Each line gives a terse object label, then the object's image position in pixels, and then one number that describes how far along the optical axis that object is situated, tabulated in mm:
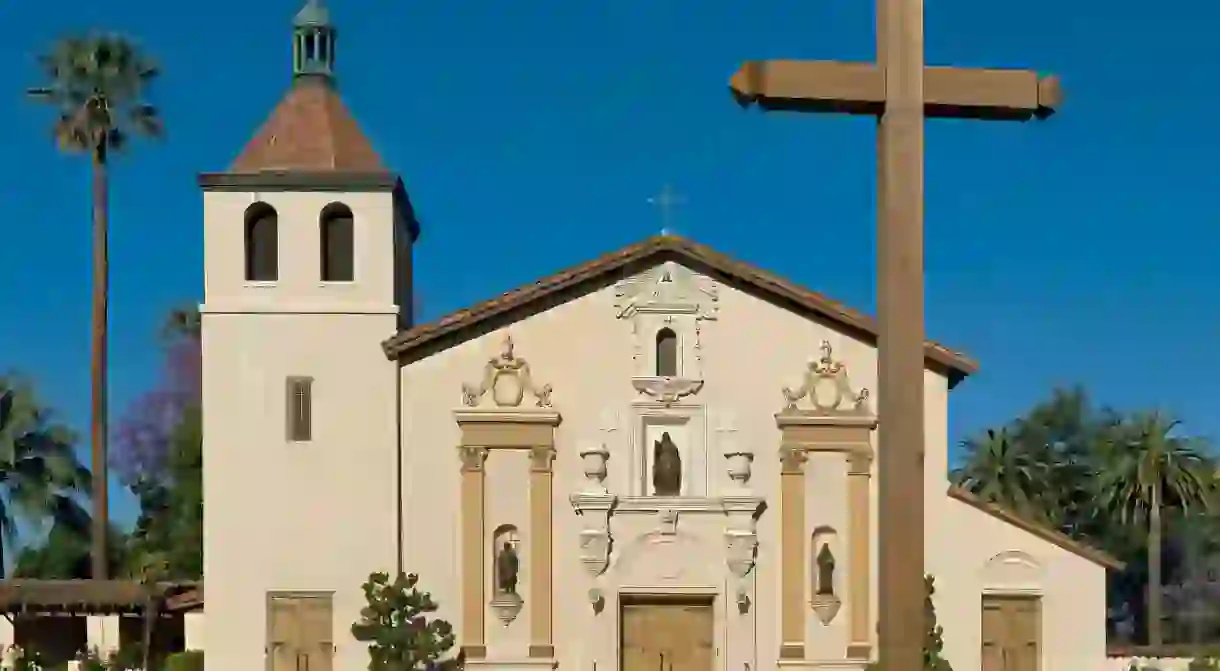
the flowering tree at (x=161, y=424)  58625
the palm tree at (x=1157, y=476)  52281
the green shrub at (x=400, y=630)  27219
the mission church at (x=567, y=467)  28156
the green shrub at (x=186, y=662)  30922
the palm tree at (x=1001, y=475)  57812
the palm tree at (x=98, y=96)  45938
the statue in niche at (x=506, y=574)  28125
